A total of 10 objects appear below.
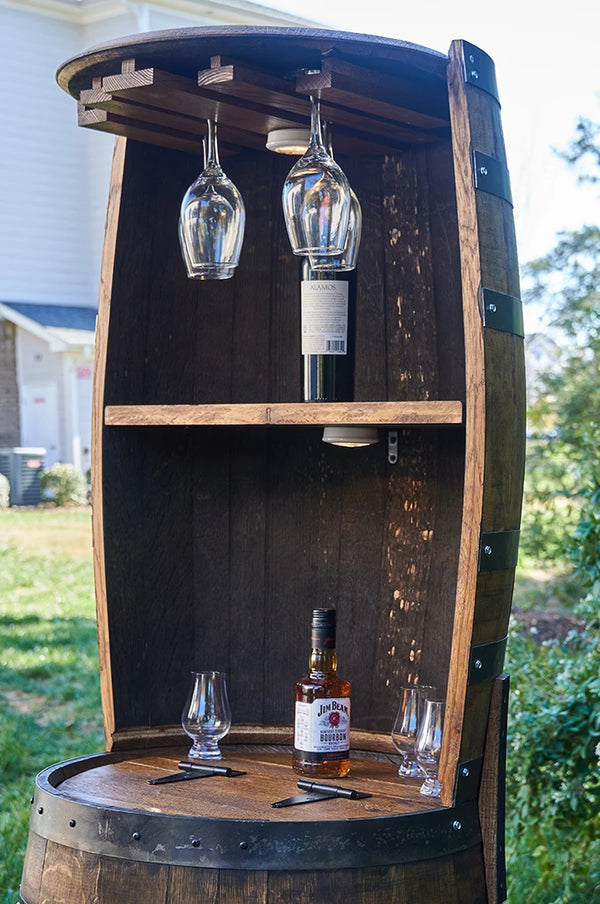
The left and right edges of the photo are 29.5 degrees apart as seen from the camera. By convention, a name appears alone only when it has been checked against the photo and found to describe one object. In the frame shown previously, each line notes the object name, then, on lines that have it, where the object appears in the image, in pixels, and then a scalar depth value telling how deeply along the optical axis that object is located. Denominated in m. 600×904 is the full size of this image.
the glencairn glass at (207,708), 1.99
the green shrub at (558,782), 2.90
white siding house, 10.03
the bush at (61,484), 9.84
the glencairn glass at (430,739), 1.85
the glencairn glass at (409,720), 1.91
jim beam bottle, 1.90
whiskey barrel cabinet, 1.63
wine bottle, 1.92
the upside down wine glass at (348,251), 1.79
